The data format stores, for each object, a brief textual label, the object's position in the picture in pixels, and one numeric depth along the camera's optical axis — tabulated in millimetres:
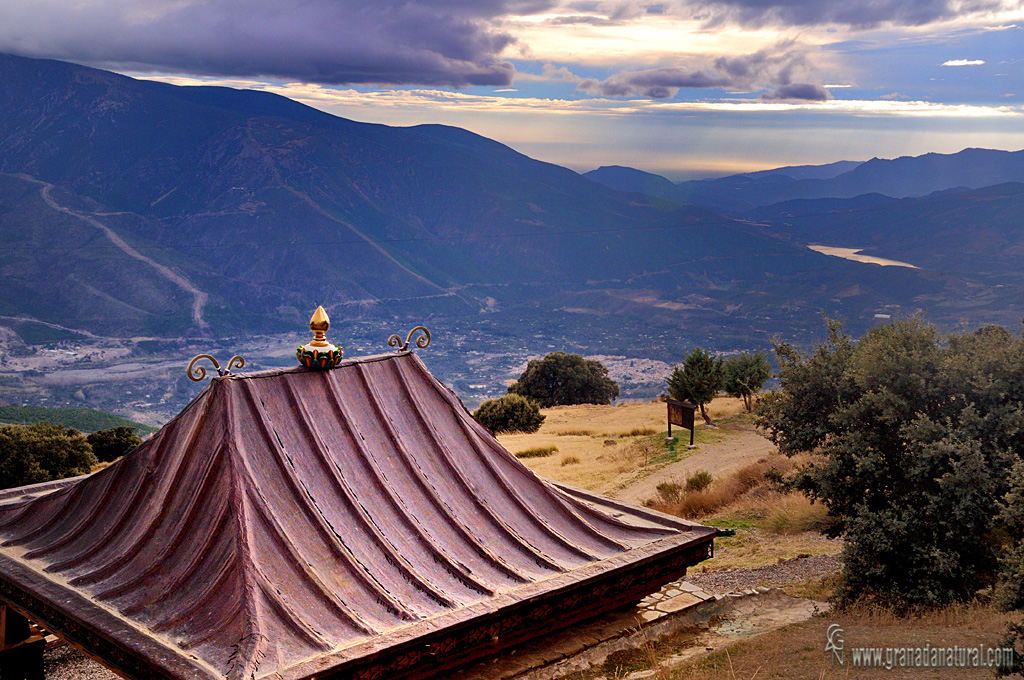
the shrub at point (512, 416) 38094
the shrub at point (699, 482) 18125
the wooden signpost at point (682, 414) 24547
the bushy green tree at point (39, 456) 21266
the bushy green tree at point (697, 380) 30234
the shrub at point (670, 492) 17562
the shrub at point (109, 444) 25422
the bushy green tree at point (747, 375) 36000
